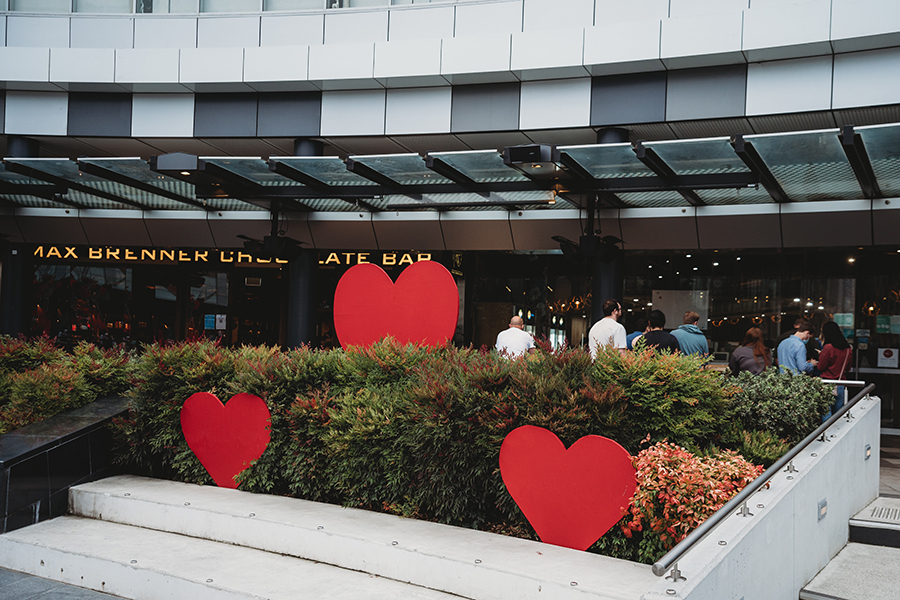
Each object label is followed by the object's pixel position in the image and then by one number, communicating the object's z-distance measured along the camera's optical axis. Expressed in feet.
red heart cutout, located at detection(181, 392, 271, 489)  22.80
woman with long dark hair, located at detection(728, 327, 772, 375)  28.63
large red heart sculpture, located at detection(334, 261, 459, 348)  25.34
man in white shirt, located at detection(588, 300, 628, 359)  27.25
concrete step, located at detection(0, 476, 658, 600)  14.57
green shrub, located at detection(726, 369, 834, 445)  20.52
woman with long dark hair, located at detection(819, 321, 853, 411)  33.01
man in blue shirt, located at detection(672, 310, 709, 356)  30.50
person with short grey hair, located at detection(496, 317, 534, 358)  28.86
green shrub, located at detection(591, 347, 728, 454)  17.57
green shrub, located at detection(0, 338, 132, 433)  25.12
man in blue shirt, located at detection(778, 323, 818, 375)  30.78
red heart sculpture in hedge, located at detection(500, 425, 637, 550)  16.58
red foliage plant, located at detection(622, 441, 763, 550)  15.30
